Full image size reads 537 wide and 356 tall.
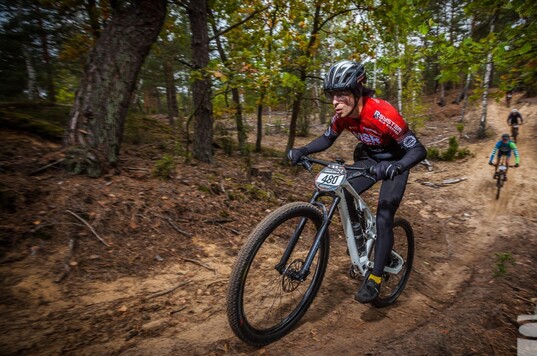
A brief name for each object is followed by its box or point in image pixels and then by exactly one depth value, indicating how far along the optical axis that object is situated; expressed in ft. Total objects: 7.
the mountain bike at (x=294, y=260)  7.84
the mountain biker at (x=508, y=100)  90.46
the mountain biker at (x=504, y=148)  34.95
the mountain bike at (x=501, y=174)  33.47
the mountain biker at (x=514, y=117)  52.85
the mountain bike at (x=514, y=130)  53.36
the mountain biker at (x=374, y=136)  10.09
